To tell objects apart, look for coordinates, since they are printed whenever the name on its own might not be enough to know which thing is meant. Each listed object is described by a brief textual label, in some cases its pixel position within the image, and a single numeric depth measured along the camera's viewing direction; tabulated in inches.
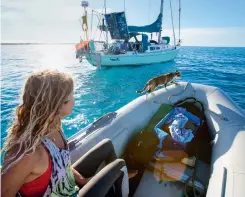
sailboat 613.7
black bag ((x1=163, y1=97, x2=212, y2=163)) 106.3
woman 36.1
